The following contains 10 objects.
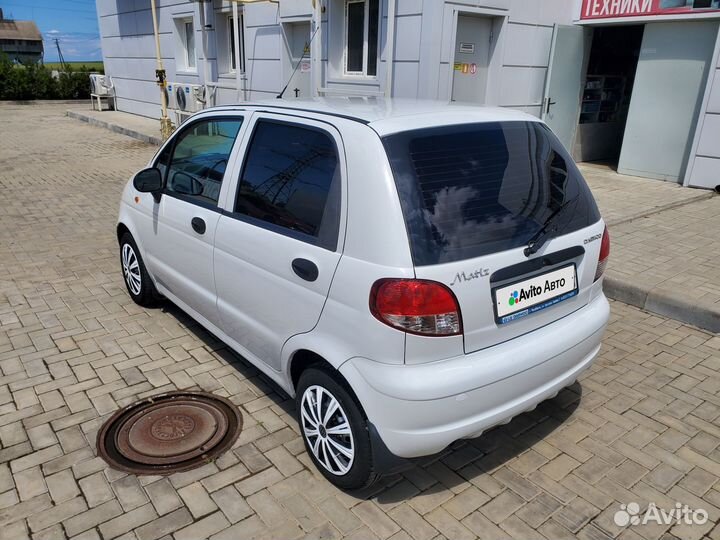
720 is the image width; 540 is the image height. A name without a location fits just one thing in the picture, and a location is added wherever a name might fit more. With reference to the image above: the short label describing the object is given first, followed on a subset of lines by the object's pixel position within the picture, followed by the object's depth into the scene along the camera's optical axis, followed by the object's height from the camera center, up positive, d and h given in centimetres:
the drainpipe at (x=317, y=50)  952 +20
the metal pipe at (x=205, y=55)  1311 +9
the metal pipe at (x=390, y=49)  812 +21
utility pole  2566 -47
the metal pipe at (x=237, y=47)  1158 +25
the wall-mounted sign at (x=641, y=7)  830 +93
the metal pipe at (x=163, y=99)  1282 -94
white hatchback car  235 -87
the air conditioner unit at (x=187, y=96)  1340 -87
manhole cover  298 -200
